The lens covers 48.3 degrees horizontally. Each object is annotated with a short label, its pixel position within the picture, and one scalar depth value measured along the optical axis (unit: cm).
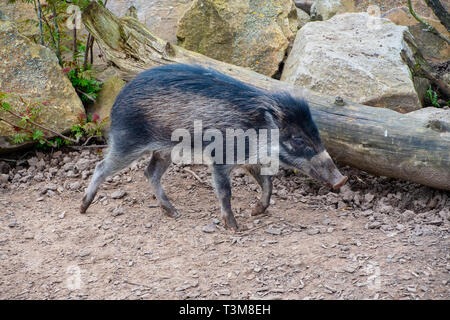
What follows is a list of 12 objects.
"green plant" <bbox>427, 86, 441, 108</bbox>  627
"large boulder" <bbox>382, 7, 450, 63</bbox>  747
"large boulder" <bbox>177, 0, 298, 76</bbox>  657
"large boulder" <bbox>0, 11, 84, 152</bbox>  553
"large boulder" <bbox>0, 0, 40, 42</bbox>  668
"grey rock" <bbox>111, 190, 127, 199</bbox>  510
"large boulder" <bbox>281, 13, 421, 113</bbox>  566
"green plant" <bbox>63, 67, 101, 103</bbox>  606
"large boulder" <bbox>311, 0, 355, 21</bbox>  788
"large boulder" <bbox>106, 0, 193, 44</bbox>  711
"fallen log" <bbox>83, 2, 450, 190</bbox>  454
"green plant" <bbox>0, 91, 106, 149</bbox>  538
